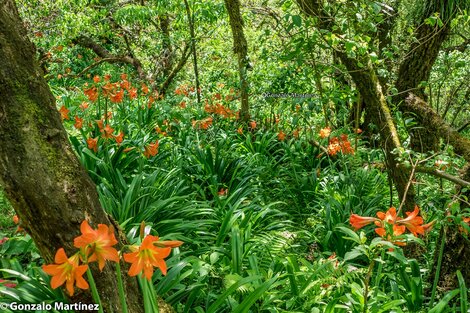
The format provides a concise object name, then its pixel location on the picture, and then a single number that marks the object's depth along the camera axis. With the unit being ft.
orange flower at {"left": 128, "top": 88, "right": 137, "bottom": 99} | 18.29
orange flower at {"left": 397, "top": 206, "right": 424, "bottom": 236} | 4.98
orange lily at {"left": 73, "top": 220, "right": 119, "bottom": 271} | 3.92
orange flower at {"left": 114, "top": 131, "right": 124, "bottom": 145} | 11.59
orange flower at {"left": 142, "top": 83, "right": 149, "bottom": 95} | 20.85
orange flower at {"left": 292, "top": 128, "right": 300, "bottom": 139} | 17.62
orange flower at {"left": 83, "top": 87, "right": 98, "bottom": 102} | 14.22
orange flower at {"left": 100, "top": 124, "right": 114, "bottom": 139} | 11.44
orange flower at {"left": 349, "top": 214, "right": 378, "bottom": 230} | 4.80
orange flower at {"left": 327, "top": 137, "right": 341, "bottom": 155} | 13.02
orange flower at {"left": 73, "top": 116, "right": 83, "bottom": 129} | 12.74
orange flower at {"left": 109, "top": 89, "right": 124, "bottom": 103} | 13.34
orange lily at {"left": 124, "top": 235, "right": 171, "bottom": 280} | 4.13
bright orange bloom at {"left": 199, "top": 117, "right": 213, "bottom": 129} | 15.26
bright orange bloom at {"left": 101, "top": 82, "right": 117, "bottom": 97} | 12.76
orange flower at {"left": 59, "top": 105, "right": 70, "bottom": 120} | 13.37
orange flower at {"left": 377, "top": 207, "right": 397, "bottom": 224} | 4.99
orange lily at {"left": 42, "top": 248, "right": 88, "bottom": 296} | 3.97
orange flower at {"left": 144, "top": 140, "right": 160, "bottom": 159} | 10.84
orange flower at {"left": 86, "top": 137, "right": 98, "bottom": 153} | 11.44
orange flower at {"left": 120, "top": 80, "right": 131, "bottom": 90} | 18.44
